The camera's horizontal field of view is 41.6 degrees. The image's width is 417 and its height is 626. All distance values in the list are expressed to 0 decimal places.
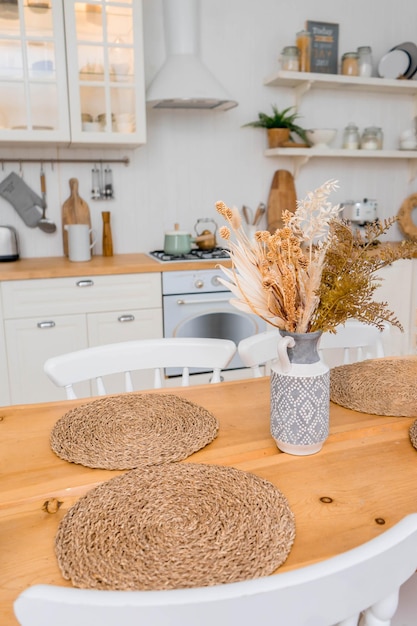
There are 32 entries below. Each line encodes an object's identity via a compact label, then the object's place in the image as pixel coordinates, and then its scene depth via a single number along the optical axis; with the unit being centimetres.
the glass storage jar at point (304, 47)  311
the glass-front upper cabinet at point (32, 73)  253
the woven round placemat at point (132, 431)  95
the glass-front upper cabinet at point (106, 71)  261
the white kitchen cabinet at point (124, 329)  262
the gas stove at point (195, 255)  276
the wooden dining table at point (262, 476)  72
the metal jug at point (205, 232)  306
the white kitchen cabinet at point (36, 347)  251
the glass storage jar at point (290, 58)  308
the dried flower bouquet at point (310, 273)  90
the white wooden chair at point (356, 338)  163
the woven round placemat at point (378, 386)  117
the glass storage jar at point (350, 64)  321
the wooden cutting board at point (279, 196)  333
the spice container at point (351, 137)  332
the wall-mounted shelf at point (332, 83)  305
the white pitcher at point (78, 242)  280
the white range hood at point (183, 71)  275
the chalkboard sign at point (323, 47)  324
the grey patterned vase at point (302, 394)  95
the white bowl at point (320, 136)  320
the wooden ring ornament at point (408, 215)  353
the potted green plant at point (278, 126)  317
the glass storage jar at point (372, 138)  332
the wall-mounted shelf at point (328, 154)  313
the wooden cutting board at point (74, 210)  301
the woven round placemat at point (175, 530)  66
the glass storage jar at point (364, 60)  322
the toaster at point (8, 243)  276
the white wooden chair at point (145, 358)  135
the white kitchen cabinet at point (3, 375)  248
